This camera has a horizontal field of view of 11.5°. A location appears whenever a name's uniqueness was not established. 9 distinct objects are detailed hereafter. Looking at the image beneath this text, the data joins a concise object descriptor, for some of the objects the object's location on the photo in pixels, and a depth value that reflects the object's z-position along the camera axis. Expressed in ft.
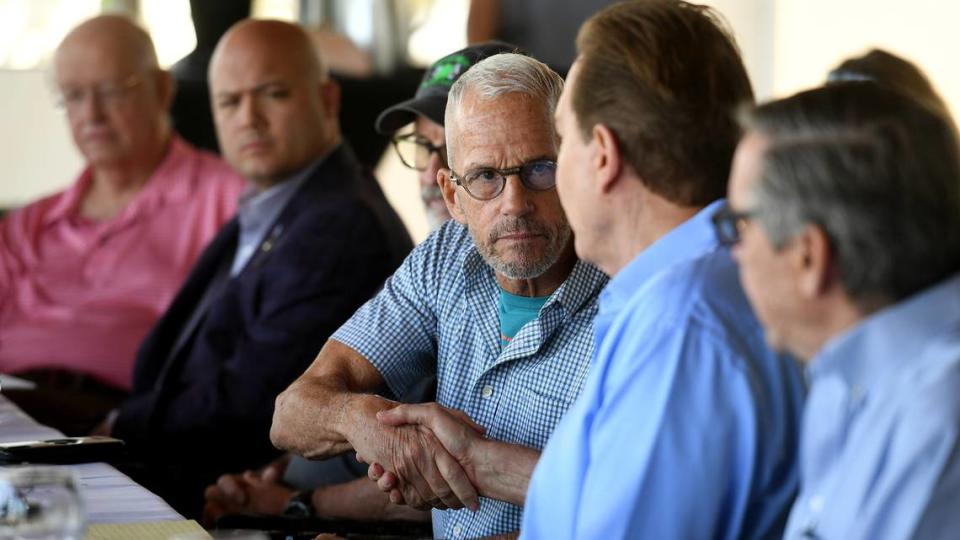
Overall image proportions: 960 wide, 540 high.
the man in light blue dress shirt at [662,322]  15.08
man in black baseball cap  18.04
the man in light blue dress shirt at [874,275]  14.58
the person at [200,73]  26.40
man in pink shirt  21.07
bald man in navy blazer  18.92
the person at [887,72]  16.21
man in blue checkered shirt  16.47
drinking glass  14.85
